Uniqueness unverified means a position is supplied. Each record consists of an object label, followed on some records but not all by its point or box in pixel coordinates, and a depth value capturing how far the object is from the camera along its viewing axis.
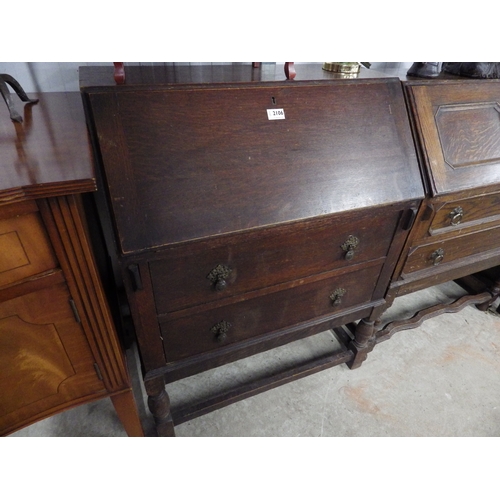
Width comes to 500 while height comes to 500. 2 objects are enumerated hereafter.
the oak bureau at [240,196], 0.80
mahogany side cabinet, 0.68
